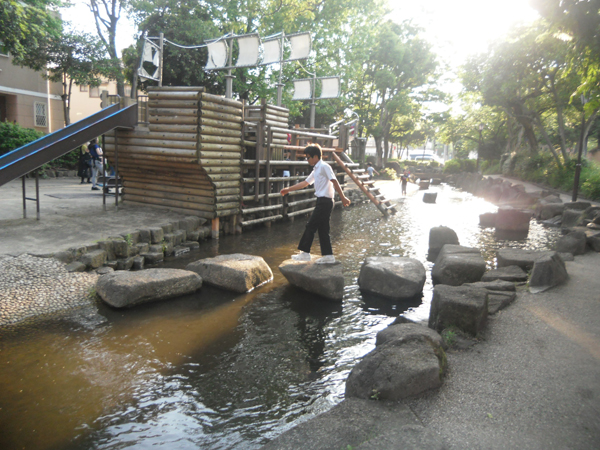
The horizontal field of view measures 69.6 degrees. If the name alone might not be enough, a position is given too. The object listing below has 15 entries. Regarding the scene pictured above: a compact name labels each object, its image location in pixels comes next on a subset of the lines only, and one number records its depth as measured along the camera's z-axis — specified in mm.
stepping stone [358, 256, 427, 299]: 6992
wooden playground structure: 10055
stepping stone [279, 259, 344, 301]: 6914
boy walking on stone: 7376
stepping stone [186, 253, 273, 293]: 7152
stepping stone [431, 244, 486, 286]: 7250
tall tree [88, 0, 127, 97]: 23938
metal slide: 8031
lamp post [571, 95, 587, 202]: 16531
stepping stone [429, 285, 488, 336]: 4793
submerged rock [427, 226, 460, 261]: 10281
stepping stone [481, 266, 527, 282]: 6824
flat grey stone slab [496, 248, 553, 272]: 7371
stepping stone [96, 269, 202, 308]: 6137
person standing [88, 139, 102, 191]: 15098
